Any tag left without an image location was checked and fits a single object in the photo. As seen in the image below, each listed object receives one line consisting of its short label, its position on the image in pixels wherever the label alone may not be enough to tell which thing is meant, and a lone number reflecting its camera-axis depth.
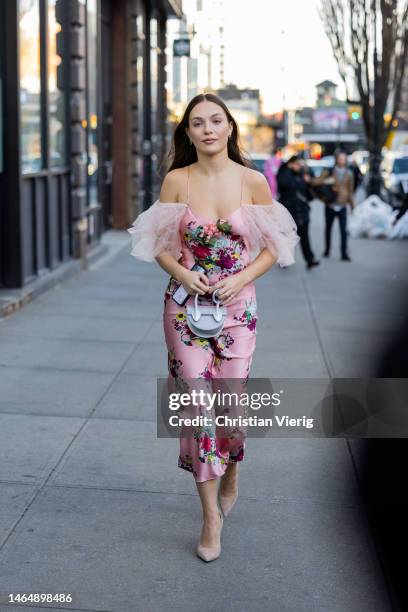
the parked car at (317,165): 51.25
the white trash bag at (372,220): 21.83
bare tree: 25.58
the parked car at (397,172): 30.01
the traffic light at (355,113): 34.58
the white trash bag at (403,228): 12.36
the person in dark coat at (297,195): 15.43
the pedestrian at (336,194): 17.42
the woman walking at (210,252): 4.32
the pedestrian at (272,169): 35.53
